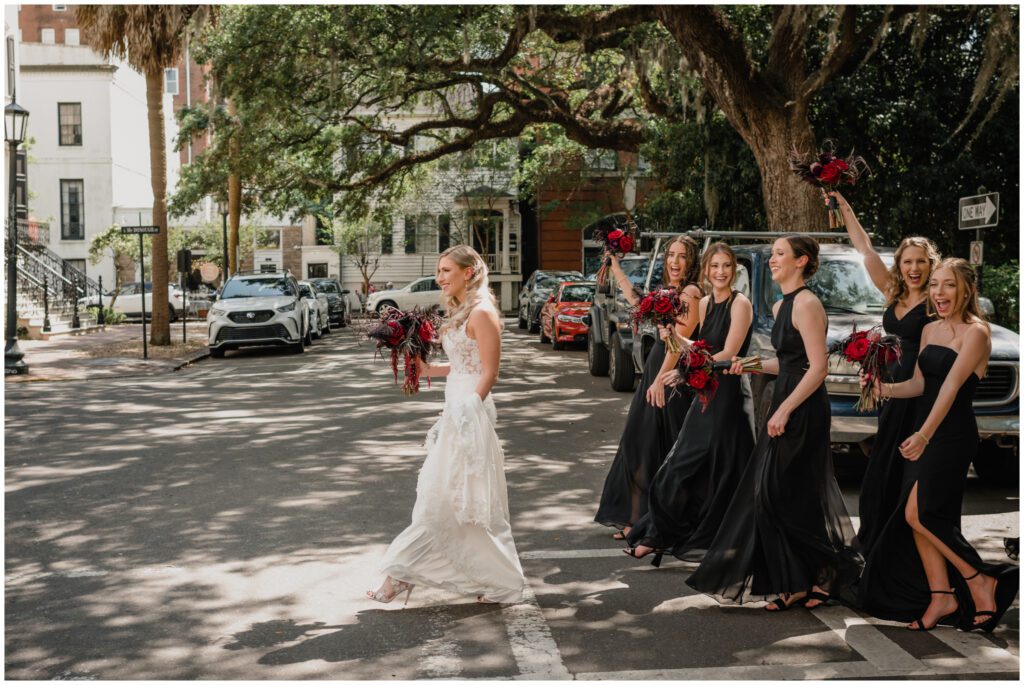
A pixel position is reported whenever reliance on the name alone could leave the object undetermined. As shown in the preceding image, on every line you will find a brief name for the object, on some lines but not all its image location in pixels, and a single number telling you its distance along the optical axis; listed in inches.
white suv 906.7
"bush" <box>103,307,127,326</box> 1386.6
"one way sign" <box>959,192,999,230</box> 462.9
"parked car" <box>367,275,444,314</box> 1593.3
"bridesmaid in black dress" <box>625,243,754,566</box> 241.3
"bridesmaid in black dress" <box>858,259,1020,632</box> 202.7
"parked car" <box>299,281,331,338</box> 1093.8
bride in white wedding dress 216.5
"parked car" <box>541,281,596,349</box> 920.9
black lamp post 725.3
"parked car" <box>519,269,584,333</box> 1179.9
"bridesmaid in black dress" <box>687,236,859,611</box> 213.6
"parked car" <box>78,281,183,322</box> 1608.0
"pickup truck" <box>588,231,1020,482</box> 325.4
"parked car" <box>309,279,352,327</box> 1421.0
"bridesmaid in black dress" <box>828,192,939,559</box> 216.7
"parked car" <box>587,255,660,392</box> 592.1
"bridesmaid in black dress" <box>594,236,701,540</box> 265.4
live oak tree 579.5
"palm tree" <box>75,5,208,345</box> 912.9
